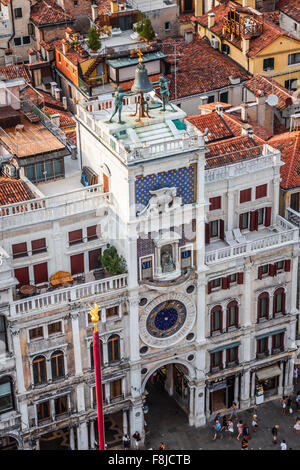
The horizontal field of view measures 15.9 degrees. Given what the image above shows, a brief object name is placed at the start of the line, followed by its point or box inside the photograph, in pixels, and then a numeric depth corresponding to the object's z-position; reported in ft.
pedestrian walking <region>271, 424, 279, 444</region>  262.88
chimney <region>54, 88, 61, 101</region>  337.45
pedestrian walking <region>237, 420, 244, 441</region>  264.50
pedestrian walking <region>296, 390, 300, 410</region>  274.18
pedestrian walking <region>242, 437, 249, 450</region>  261.44
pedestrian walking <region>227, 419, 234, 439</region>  265.17
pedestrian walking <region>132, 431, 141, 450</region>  259.39
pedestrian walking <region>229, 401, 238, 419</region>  270.26
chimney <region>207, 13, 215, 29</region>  362.53
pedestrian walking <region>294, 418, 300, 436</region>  265.75
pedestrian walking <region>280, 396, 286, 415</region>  272.31
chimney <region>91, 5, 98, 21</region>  364.17
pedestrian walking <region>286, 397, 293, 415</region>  272.51
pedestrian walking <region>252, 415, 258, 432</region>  266.53
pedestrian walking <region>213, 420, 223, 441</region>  262.88
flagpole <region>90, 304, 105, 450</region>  195.93
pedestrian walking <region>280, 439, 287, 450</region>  260.03
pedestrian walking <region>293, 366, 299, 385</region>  282.36
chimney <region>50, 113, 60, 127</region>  280.06
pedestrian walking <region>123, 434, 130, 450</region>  258.57
